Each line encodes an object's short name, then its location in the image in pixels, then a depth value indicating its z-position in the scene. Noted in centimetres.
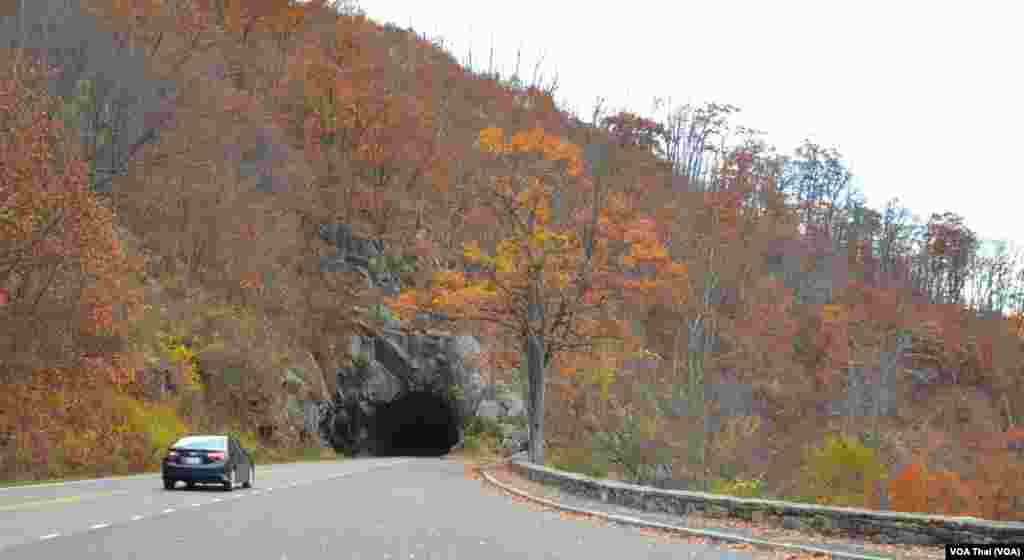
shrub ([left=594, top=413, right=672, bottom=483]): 3453
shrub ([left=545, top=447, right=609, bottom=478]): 2882
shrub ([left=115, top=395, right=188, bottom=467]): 3100
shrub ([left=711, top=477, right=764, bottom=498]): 2622
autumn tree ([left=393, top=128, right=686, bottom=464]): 3709
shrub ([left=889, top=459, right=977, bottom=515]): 4081
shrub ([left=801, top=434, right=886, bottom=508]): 3662
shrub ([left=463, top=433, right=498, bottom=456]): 5488
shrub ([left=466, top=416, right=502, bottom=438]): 5606
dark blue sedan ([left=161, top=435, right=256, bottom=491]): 2308
